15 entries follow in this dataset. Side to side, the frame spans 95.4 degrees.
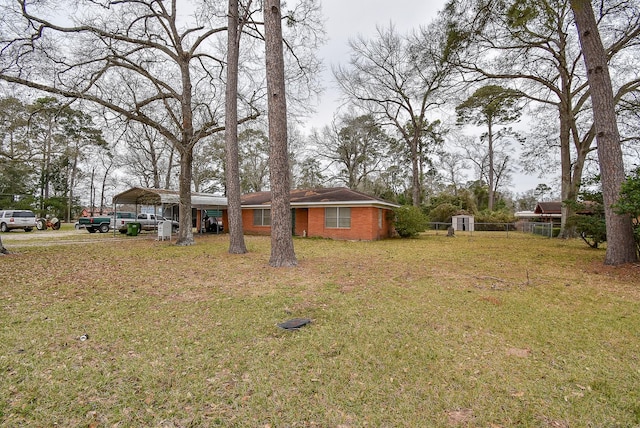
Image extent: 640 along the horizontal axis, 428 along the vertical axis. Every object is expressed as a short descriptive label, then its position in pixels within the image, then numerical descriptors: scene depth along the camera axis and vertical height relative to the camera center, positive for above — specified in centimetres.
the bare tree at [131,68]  946 +589
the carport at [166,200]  1595 +155
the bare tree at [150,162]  2798 +679
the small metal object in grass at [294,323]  374 -132
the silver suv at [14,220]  2009 +41
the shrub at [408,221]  1739 +3
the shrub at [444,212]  2827 +88
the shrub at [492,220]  2668 +4
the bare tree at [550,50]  920 +688
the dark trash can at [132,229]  1795 -27
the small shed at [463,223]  2366 -18
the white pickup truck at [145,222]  2095 +19
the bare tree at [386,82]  2125 +1084
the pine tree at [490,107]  1569 +705
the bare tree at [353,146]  2922 +779
